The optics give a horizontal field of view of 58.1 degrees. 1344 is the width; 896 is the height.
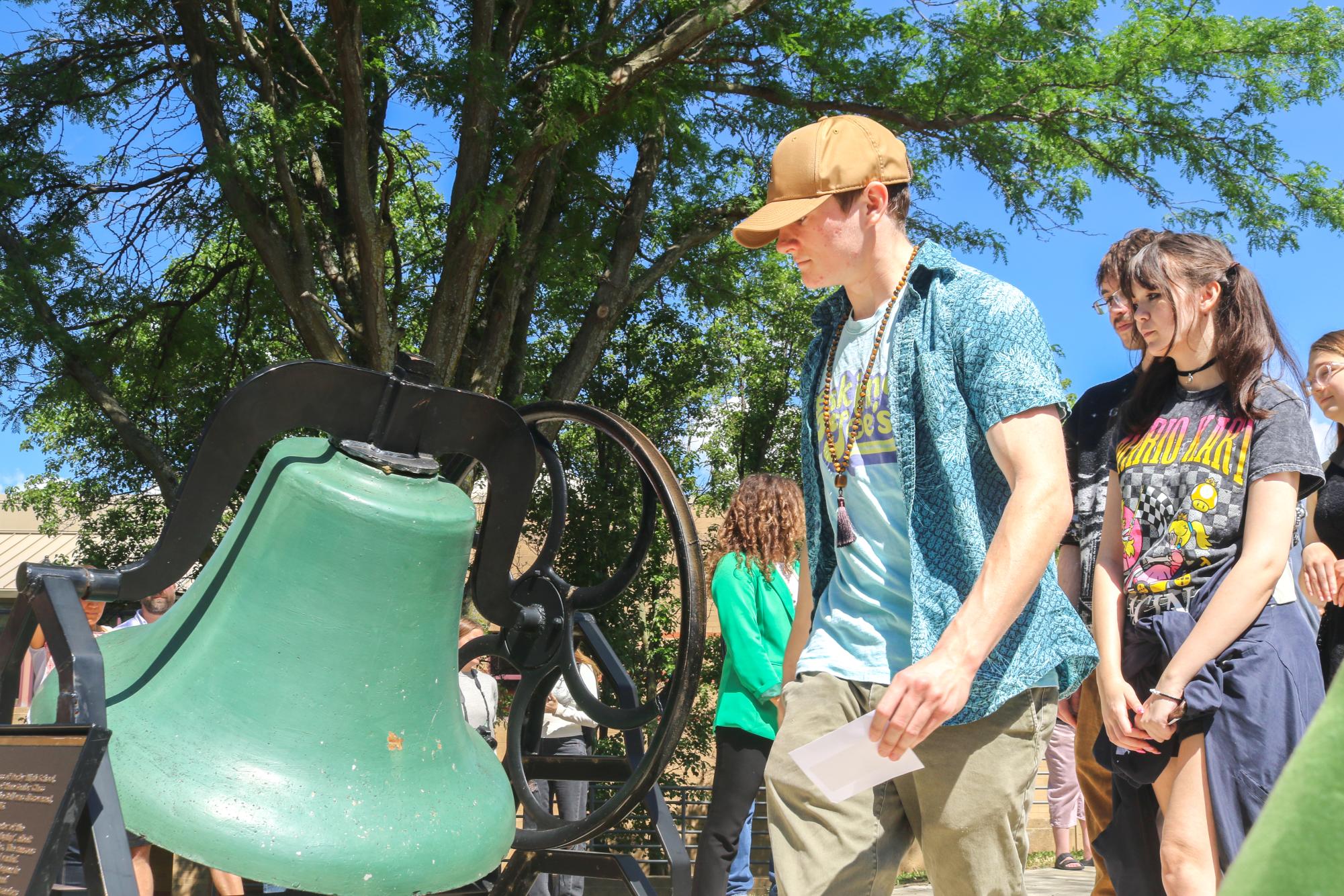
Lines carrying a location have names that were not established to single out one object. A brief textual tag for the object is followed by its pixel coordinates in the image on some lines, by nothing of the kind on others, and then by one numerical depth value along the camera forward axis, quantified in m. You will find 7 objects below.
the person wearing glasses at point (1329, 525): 2.98
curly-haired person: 4.67
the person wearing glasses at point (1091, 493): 3.09
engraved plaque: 1.68
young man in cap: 2.02
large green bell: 1.84
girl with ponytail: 2.33
